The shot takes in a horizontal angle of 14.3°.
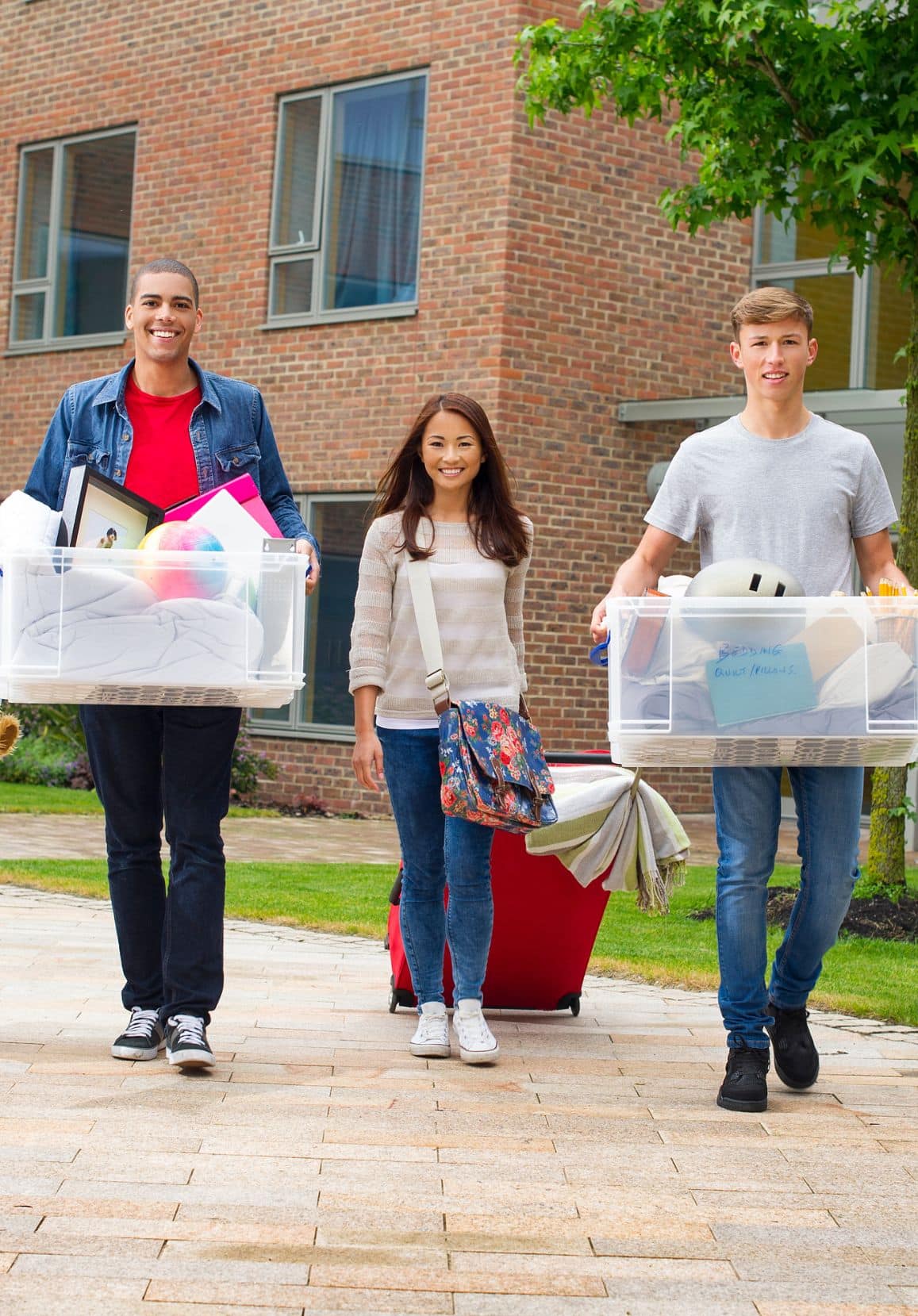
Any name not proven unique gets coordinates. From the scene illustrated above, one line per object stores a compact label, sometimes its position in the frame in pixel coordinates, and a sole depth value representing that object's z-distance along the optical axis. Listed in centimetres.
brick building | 2684
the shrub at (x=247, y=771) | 2819
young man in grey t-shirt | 920
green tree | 1579
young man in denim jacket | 960
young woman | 1026
